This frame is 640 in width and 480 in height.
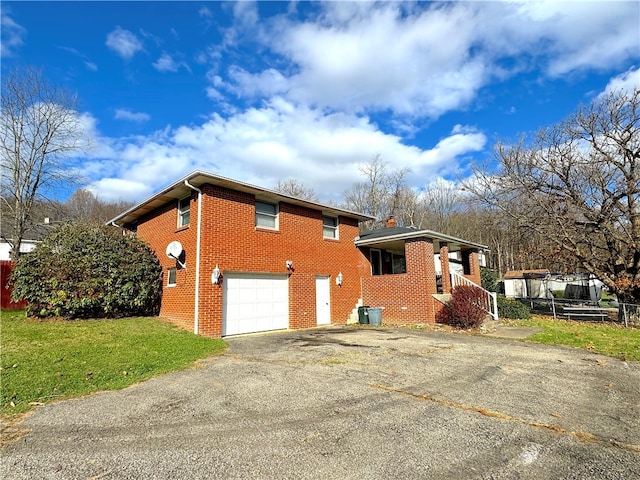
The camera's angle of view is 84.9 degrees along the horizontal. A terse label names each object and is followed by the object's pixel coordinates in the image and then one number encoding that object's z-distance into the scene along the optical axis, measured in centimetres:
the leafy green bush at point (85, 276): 1035
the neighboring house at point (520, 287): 3092
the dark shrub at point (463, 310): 1217
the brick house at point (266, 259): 1057
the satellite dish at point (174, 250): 1102
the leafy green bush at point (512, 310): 1505
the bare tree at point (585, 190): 1397
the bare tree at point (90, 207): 3099
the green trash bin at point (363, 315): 1423
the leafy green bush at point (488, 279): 2193
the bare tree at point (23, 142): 1849
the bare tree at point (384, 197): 3400
